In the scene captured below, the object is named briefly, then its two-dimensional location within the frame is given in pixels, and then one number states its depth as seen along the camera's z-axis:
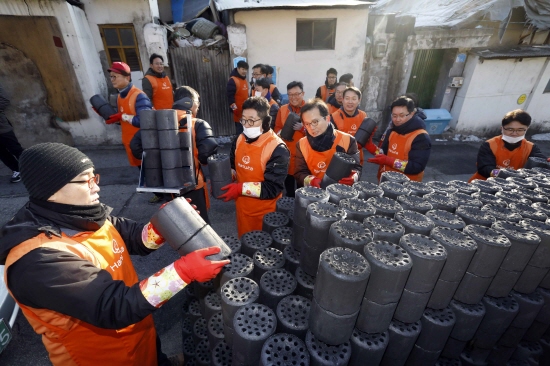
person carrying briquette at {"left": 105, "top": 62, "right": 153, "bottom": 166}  4.94
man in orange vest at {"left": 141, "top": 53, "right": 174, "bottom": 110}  6.57
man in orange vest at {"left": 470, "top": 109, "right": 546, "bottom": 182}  3.89
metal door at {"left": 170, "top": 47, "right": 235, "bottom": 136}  8.03
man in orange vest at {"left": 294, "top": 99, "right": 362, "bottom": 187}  3.43
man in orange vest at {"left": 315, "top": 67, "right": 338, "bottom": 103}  7.16
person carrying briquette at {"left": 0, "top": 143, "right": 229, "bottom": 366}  1.37
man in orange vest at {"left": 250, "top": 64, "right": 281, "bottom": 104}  6.68
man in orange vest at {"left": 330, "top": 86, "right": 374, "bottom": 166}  4.92
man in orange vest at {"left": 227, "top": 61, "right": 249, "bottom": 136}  7.29
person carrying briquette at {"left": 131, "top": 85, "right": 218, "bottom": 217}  3.58
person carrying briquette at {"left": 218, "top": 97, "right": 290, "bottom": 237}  3.10
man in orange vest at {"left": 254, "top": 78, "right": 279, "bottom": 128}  5.77
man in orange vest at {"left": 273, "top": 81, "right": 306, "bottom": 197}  5.06
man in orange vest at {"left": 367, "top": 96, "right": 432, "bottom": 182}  3.92
